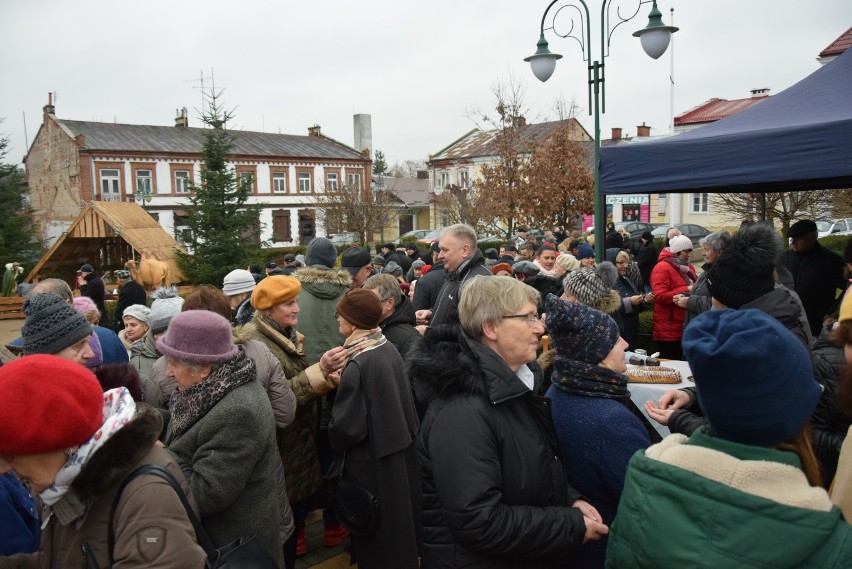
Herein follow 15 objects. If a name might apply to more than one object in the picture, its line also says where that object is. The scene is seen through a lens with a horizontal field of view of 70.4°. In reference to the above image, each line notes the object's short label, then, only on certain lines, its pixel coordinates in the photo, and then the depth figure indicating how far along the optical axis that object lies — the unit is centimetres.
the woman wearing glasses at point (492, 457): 209
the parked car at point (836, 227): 2784
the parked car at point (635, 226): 3147
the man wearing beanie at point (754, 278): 356
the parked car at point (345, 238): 3150
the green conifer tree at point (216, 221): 1659
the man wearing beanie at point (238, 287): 538
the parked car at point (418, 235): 4191
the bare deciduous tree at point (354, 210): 3341
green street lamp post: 767
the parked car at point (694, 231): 3123
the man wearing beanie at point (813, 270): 634
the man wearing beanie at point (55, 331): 315
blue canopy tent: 430
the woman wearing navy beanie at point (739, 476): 133
